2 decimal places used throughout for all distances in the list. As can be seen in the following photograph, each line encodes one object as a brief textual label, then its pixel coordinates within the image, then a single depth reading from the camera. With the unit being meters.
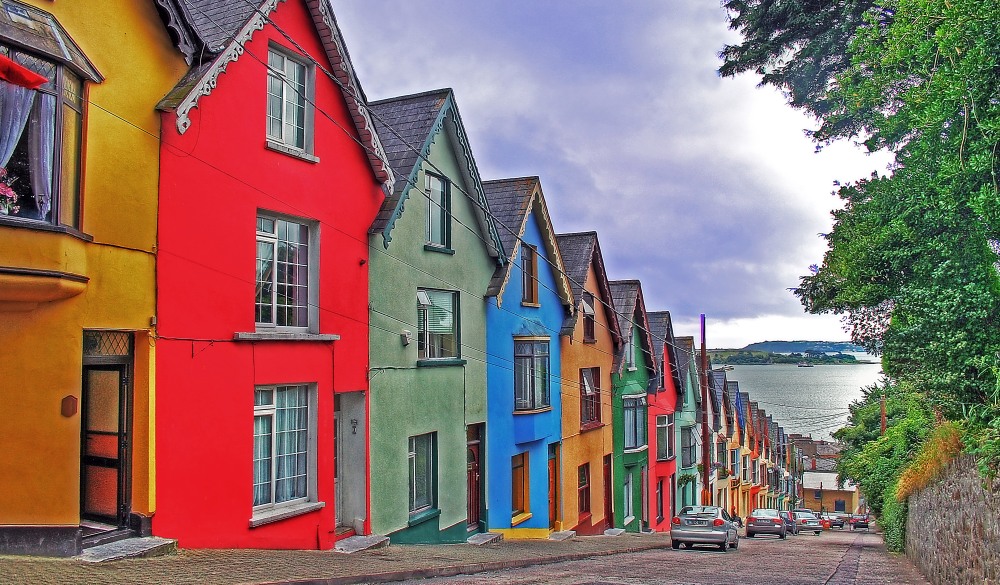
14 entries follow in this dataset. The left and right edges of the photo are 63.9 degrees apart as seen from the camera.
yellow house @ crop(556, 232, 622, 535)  25.94
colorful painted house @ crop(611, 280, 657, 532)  31.33
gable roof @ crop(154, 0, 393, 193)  10.95
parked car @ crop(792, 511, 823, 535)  51.29
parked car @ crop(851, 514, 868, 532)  64.00
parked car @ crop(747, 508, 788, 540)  38.62
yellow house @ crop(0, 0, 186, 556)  9.05
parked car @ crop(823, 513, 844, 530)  67.31
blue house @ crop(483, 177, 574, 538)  20.86
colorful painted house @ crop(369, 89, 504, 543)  15.75
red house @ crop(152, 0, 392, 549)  11.02
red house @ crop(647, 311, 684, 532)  36.31
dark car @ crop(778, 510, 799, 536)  40.61
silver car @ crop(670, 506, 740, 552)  24.27
